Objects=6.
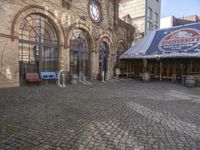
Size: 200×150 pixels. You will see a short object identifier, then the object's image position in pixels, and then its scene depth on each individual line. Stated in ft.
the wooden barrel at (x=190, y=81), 38.47
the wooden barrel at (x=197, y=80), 39.60
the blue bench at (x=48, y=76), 35.32
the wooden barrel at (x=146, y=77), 47.75
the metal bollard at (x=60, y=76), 35.23
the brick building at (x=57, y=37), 30.09
